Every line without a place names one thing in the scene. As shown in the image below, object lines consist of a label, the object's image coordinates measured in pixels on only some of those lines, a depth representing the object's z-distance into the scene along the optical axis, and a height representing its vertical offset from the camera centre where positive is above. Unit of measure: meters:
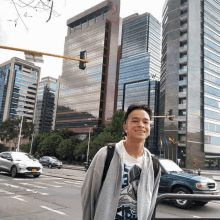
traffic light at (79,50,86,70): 10.26 +3.91
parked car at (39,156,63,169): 31.09 -1.64
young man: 2.01 -0.29
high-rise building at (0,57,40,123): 126.31 +31.92
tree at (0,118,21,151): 63.25 +4.95
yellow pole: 9.15 +3.82
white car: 14.07 -0.99
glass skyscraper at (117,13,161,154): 97.50 +41.43
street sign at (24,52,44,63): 9.32 +3.62
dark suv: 7.58 -0.81
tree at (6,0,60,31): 3.93 +2.41
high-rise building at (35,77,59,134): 146.88 +28.34
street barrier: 2.65 -0.43
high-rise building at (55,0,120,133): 92.62 +32.24
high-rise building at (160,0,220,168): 58.62 +21.08
